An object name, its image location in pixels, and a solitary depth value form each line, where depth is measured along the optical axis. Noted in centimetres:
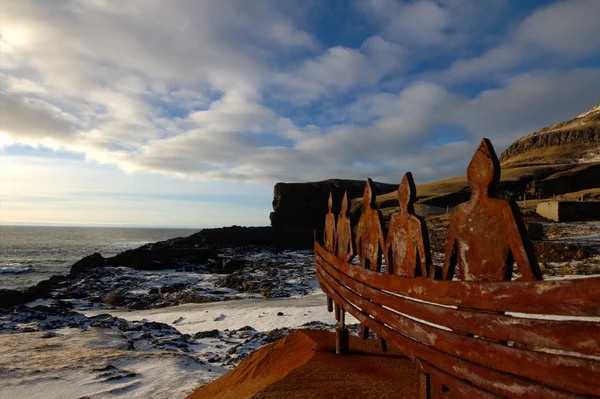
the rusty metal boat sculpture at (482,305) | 118
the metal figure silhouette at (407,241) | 208
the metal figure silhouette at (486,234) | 152
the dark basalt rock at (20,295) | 1495
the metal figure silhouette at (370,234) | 278
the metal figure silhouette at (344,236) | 334
